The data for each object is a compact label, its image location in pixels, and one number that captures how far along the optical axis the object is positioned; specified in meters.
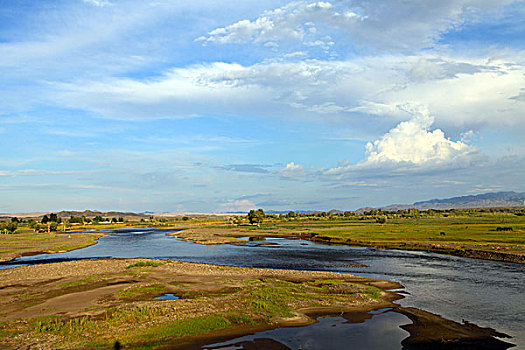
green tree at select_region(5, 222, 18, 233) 154.00
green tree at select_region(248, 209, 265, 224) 192.38
